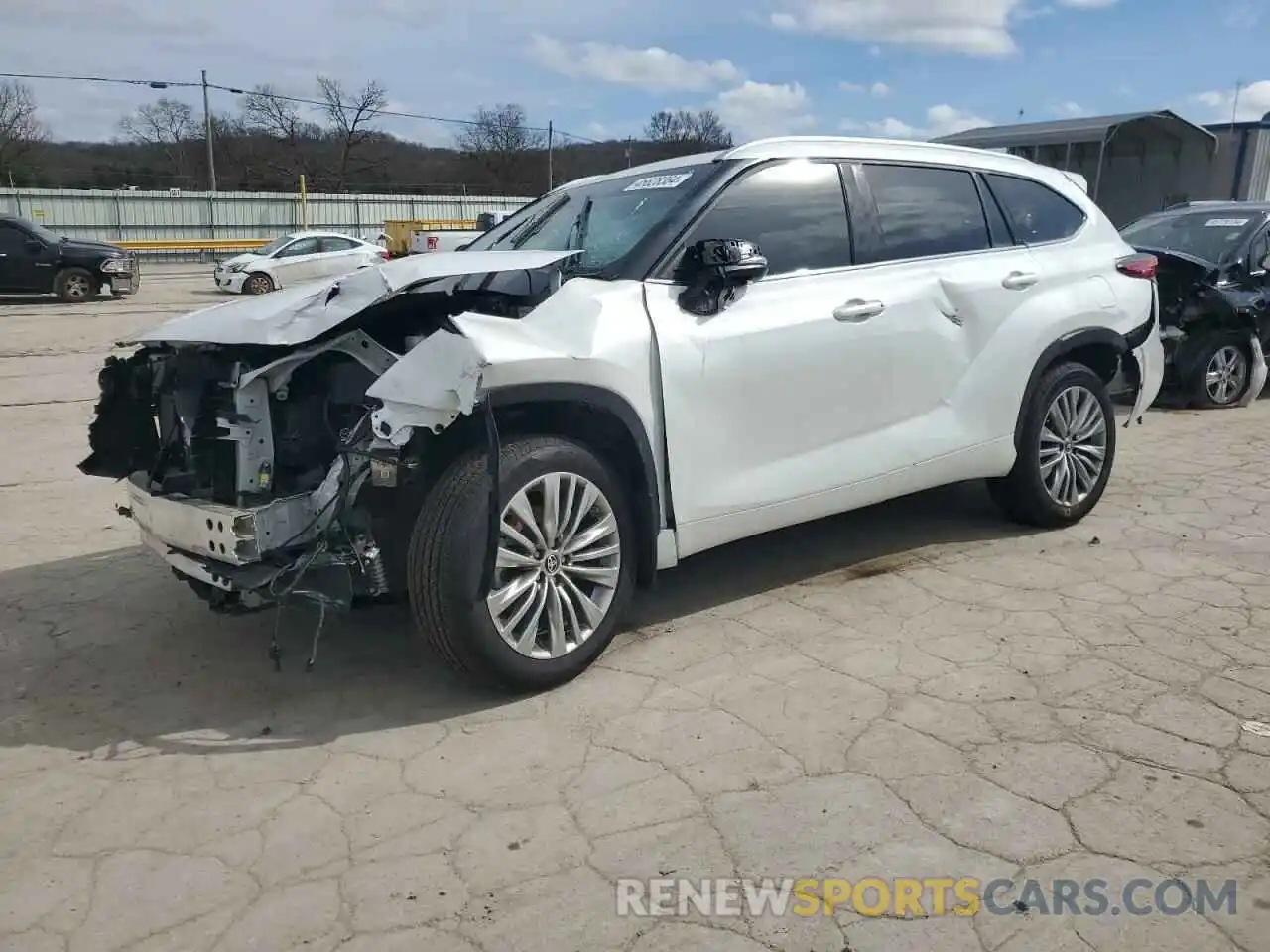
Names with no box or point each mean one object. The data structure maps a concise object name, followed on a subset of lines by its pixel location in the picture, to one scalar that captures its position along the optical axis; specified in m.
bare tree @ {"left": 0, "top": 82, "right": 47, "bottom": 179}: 53.66
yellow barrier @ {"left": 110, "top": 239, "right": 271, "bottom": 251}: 36.38
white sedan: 21.89
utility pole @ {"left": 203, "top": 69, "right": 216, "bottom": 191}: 43.39
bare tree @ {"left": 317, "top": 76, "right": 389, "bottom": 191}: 66.56
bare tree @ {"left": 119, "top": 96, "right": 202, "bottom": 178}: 57.81
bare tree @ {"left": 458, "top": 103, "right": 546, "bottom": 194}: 60.36
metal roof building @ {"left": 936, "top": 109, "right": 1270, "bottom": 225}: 20.00
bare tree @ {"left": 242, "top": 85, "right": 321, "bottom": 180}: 63.50
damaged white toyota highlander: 3.31
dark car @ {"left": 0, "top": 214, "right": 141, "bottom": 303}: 18.75
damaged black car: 8.64
